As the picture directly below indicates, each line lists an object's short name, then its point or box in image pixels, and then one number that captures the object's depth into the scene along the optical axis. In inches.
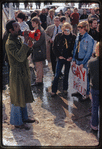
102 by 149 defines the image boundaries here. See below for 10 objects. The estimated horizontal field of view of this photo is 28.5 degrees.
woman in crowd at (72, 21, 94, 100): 176.2
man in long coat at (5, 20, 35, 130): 133.2
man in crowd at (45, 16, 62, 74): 241.9
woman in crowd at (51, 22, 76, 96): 191.2
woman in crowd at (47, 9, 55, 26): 342.7
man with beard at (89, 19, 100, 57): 211.5
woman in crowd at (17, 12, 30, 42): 227.8
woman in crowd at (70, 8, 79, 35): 438.0
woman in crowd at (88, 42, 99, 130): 129.6
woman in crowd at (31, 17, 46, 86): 205.0
